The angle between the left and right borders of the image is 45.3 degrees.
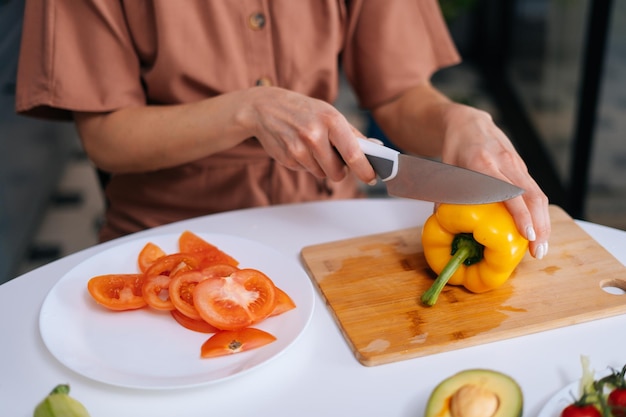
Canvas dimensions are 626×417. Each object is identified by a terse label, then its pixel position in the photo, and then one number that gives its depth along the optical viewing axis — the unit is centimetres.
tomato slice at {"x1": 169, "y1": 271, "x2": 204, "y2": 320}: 93
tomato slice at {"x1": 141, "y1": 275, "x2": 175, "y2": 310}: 94
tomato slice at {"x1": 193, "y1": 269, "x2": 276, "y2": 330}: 91
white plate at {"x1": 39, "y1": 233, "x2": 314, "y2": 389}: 85
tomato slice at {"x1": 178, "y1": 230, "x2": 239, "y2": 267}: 104
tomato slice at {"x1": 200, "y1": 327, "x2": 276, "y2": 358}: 88
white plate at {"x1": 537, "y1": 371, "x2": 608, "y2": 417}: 76
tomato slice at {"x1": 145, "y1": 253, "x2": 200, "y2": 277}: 100
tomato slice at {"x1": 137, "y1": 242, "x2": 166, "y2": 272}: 106
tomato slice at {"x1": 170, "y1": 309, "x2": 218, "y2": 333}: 93
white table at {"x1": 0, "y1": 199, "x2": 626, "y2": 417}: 83
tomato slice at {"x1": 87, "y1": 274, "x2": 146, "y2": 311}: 95
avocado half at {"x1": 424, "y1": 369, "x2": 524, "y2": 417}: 73
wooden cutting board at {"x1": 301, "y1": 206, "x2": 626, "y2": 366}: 91
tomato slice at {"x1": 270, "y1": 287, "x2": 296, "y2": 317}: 94
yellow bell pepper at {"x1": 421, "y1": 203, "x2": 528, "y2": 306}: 97
